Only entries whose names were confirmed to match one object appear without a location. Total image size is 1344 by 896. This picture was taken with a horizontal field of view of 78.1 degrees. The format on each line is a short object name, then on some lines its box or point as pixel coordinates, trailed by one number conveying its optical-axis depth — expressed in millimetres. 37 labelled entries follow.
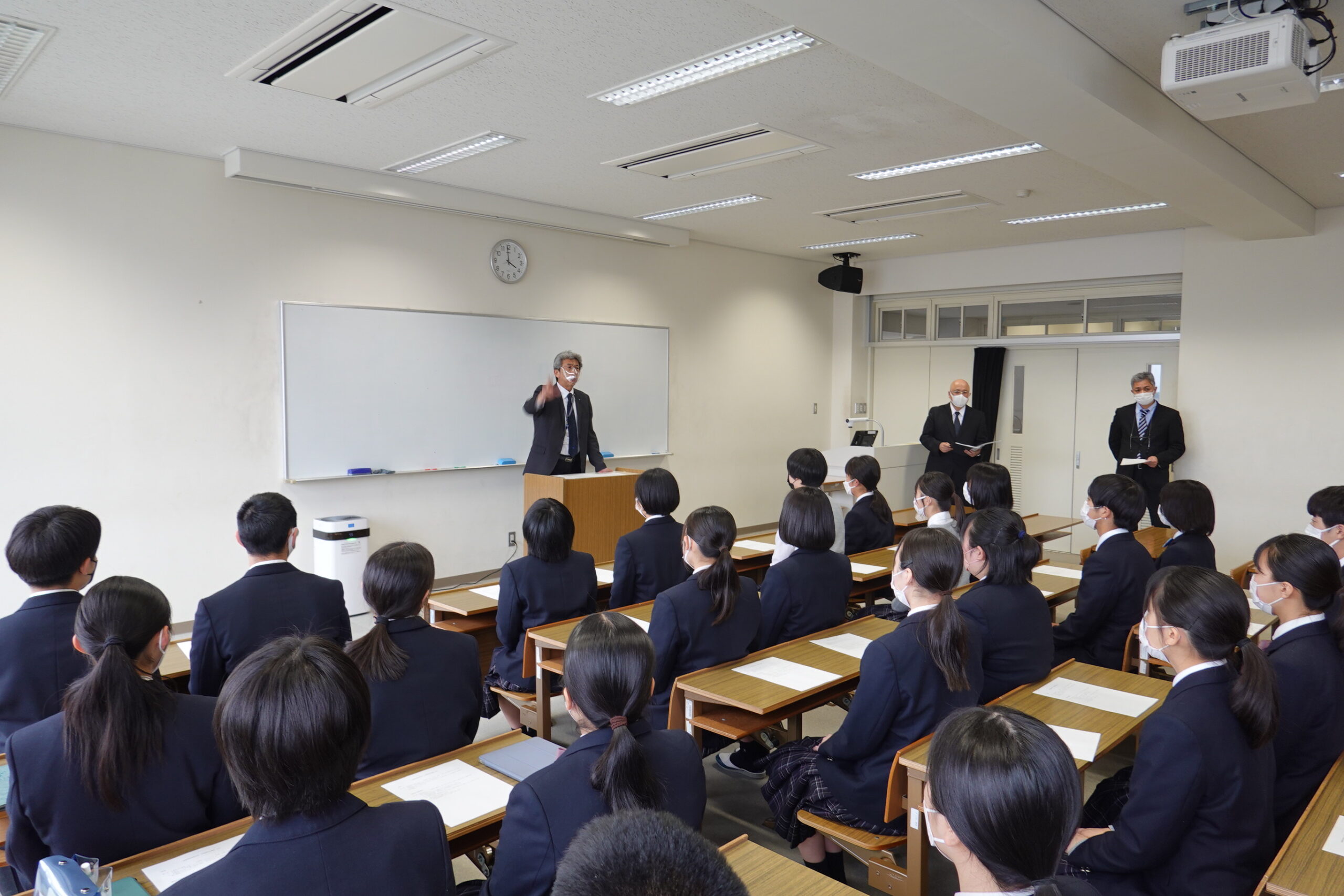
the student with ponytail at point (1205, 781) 1712
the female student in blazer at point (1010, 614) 2732
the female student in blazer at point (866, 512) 4934
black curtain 8812
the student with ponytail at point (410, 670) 2150
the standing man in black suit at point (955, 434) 7270
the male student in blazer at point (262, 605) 2582
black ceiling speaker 9242
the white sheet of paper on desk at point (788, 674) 2662
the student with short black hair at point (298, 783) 1136
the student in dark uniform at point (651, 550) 3824
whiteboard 5746
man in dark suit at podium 5926
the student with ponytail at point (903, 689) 2277
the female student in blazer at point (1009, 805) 1115
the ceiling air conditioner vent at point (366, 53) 3314
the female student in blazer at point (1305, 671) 2098
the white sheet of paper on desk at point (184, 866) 1552
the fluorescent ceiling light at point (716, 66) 3461
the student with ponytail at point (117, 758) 1617
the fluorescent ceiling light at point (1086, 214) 6598
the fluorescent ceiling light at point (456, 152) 4934
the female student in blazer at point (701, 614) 2848
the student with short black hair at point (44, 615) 2158
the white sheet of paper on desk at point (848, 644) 3010
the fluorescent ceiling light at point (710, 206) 6438
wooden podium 5461
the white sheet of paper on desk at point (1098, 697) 2529
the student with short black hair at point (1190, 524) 3814
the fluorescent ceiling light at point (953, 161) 4965
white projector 2818
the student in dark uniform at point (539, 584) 3365
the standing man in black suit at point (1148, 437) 6840
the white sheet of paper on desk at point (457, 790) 1802
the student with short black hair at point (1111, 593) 3467
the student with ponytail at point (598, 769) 1473
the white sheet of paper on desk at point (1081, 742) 2170
